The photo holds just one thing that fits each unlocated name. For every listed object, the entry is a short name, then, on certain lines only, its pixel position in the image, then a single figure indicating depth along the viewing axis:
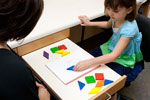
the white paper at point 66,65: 0.98
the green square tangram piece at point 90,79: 0.96
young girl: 1.08
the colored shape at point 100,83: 0.95
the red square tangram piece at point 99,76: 0.98
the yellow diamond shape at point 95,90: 0.91
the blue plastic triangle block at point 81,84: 0.93
